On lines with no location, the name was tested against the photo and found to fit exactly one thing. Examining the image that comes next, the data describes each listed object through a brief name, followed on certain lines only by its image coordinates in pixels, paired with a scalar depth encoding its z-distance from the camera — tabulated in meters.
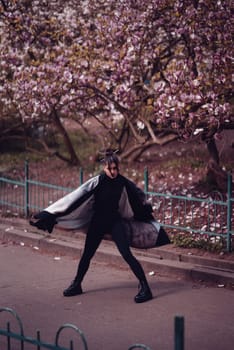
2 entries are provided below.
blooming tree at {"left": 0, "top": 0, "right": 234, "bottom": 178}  10.34
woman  7.72
